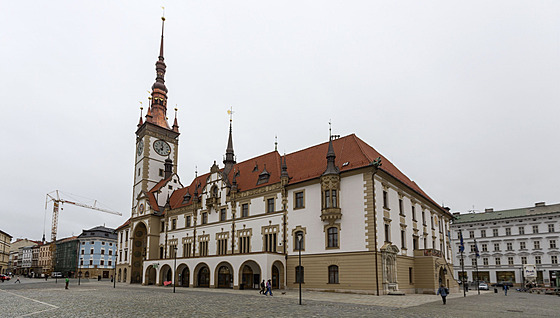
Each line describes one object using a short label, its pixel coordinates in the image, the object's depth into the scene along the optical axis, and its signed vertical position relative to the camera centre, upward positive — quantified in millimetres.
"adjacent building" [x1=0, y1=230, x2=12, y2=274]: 111862 -3428
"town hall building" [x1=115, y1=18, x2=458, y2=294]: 33750 +1235
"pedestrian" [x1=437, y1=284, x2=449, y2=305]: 24688 -3283
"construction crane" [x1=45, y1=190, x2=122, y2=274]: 147000 +10439
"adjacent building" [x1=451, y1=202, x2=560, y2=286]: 65375 -804
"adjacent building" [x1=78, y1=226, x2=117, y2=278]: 105000 -3739
